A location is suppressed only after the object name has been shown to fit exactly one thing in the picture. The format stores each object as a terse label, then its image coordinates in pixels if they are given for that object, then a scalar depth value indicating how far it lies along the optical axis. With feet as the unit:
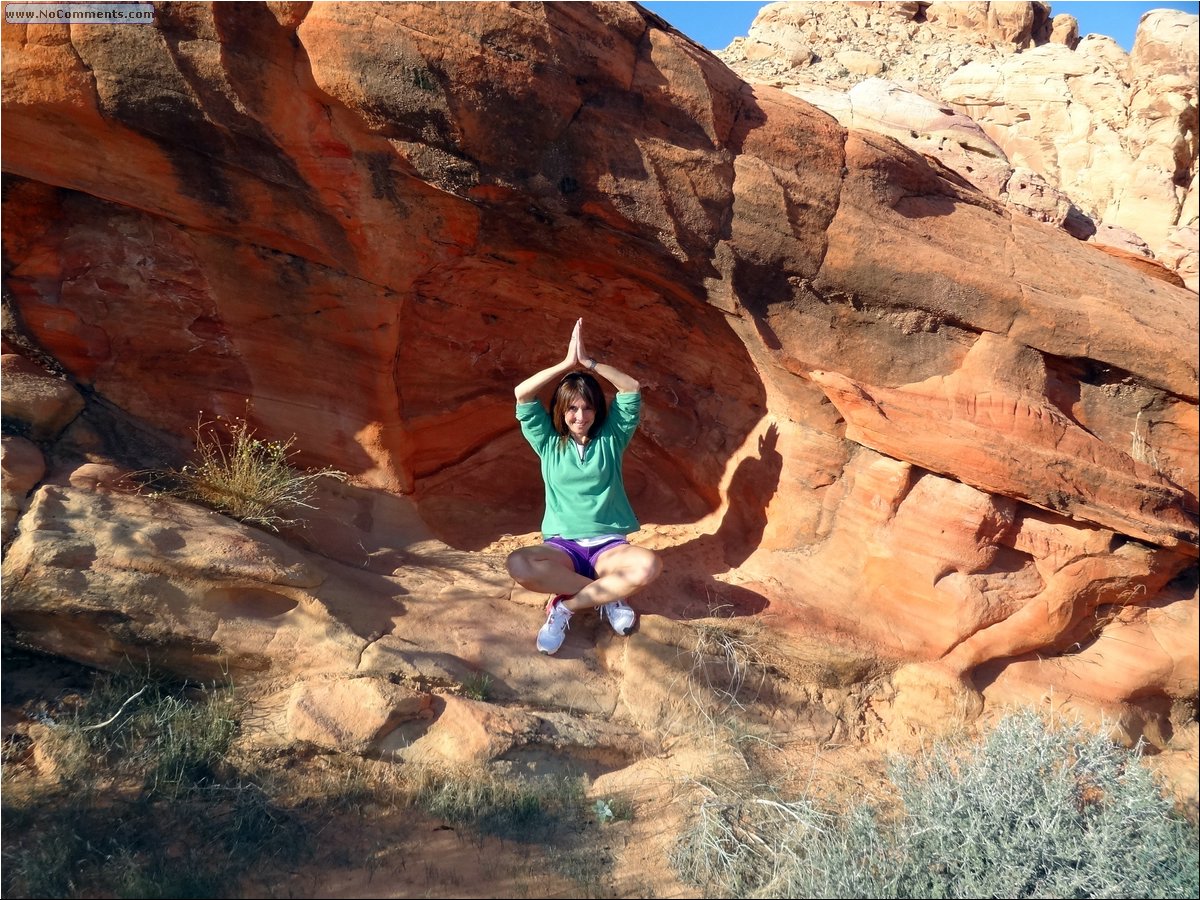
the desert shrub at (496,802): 10.09
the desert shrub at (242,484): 12.66
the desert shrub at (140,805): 8.67
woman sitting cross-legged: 12.47
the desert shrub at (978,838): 9.01
